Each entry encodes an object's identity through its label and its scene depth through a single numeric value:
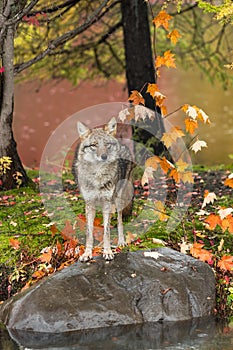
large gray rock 10.82
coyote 10.88
